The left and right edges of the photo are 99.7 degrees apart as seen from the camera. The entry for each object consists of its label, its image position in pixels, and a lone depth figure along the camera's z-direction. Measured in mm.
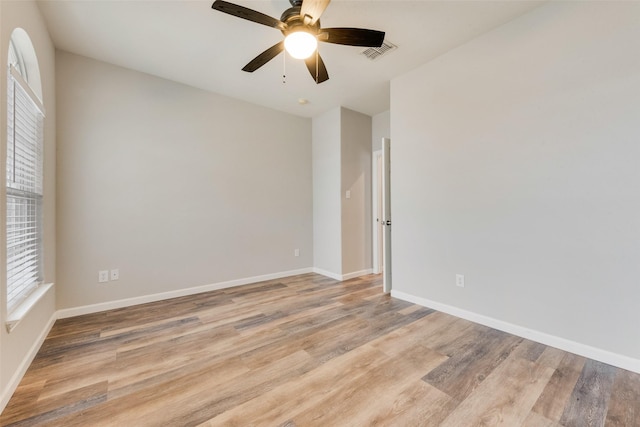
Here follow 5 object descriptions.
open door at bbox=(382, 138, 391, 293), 3510
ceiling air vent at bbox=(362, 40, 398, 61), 2612
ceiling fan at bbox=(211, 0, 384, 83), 1674
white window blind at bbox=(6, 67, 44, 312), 1790
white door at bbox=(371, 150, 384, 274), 4578
